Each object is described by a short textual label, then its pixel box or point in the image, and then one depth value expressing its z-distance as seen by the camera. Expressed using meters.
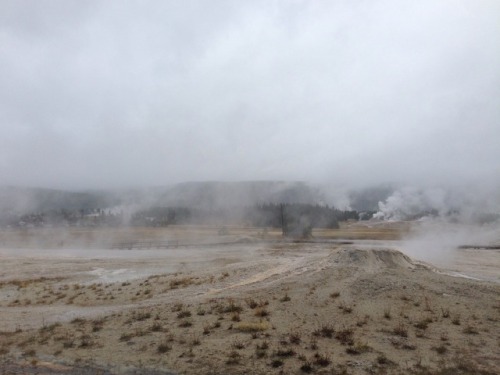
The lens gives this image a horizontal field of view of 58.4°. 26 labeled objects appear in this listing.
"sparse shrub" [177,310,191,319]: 14.81
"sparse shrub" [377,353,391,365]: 10.00
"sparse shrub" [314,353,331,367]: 9.96
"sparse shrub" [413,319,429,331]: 12.78
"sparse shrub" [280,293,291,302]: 16.38
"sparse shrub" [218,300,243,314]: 15.17
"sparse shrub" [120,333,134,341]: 12.73
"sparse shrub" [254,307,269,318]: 14.58
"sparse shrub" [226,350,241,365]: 10.32
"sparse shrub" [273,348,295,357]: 10.62
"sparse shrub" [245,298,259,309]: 15.70
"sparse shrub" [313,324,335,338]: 12.15
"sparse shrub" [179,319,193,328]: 13.74
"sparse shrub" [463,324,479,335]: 12.28
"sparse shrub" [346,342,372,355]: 10.72
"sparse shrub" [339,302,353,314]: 14.68
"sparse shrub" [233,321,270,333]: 12.84
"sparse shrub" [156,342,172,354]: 11.38
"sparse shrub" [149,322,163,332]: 13.48
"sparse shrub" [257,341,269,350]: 11.11
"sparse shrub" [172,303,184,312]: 15.78
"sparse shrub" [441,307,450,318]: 13.95
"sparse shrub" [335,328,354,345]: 11.49
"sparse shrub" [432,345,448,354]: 10.64
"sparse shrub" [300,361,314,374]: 9.67
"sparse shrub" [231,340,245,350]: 11.31
